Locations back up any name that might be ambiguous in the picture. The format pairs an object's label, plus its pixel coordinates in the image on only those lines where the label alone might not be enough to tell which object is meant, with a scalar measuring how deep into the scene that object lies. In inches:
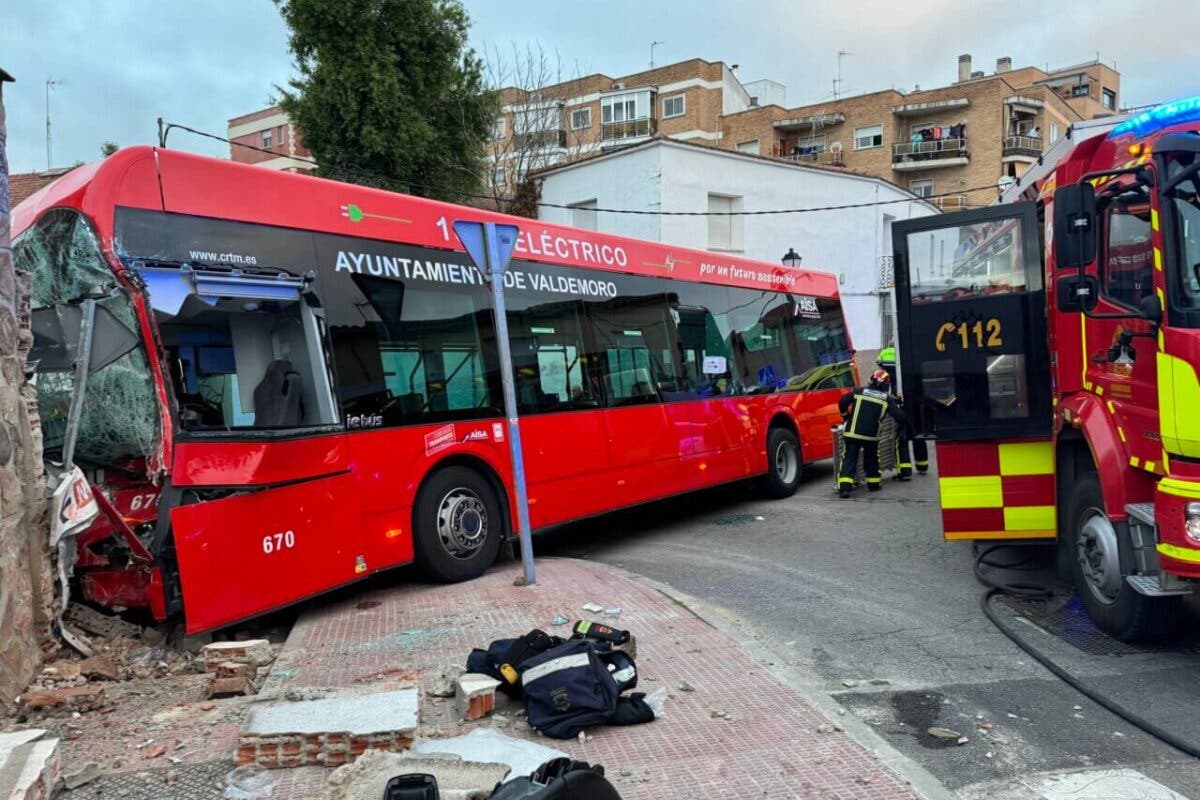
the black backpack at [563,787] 74.8
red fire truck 164.7
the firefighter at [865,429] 424.5
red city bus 183.5
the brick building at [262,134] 2094.0
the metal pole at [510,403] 243.4
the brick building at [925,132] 1740.9
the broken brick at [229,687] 161.9
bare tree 922.1
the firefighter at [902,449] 472.4
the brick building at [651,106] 1093.8
